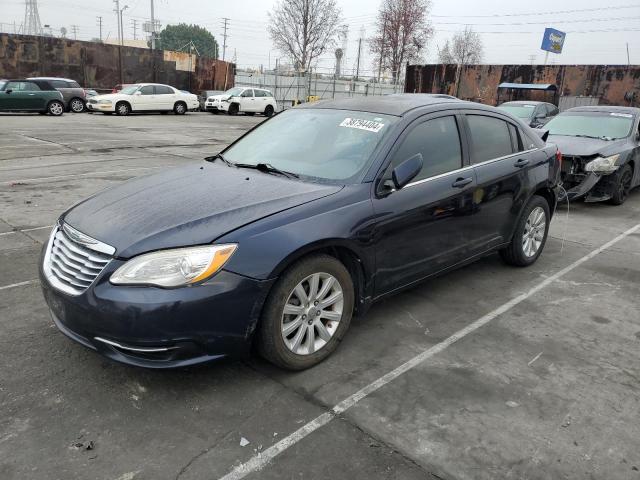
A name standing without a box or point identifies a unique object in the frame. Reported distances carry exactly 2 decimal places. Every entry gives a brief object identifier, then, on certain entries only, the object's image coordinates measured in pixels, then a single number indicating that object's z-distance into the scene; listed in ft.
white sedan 80.53
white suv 95.71
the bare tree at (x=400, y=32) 160.15
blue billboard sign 112.06
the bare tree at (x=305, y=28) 162.61
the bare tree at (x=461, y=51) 225.76
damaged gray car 25.85
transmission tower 298.15
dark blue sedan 8.82
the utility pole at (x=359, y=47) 273.75
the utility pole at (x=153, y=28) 147.23
